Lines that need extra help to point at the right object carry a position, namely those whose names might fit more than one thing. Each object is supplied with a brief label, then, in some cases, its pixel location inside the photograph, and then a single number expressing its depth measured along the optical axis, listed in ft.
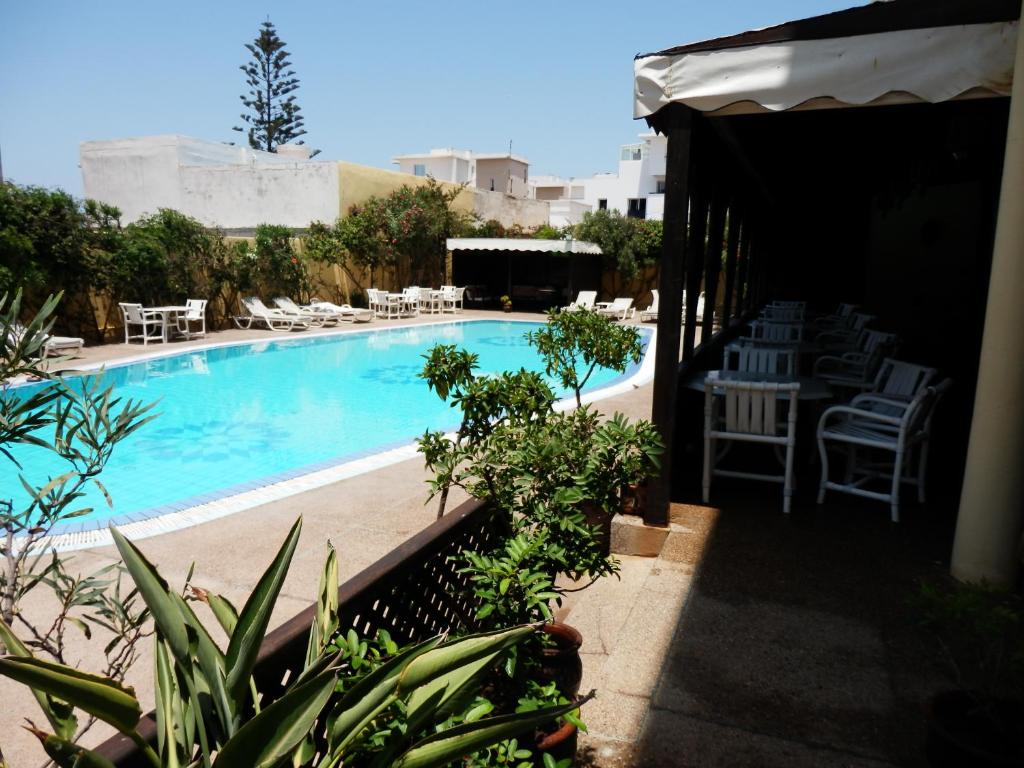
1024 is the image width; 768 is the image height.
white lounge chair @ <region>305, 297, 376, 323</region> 56.75
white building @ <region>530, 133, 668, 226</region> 119.65
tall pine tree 113.91
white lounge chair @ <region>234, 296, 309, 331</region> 53.06
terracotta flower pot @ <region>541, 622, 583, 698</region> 7.36
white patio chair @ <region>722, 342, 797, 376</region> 19.33
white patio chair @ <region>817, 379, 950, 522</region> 12.92
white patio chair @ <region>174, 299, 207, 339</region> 46.42
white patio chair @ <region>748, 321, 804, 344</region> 25.99
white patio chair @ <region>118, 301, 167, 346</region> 42.86
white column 9.46
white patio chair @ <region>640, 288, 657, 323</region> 62.75
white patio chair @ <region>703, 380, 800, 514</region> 13.30
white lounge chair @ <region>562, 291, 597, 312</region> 67.16
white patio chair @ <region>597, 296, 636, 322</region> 64.95
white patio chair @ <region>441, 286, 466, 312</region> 69.36
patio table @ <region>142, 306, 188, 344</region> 43.32
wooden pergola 9.96
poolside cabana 70.90
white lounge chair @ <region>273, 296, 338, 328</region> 54.54
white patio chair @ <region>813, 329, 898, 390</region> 19.83
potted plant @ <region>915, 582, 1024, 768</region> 6.14
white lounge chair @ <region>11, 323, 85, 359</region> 34.78
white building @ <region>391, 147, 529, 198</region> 148.36
